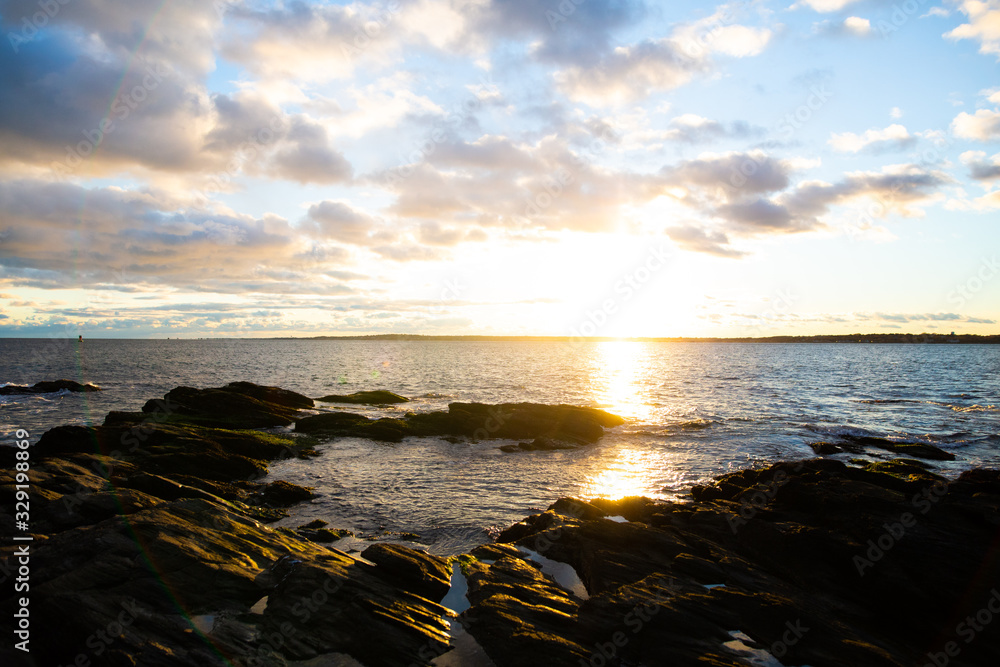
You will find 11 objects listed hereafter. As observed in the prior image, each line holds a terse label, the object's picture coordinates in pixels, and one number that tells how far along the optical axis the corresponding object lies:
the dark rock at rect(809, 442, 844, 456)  30.39
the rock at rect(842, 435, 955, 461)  28.31
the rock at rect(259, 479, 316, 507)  19.48
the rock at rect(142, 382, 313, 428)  34.78
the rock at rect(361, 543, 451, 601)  11.69
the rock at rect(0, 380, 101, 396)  56.23
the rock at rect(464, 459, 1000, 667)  9.76
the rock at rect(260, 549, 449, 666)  9.45
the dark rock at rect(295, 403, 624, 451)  33.72
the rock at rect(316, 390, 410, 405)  49.95
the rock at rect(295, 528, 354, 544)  15.66
